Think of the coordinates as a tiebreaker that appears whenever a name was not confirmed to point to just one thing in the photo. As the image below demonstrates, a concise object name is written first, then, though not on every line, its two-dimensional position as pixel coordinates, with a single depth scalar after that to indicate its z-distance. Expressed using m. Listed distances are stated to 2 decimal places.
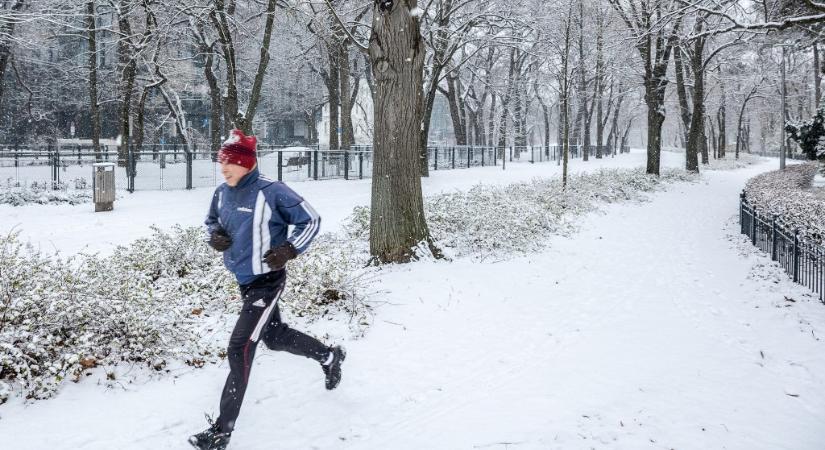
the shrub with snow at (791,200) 8.23
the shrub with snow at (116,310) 4.12
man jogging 3.38
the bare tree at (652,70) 22.20
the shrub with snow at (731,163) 37.42
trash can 12.48
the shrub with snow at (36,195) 13.56
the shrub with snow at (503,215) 9.27
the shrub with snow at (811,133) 19.70
